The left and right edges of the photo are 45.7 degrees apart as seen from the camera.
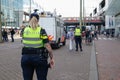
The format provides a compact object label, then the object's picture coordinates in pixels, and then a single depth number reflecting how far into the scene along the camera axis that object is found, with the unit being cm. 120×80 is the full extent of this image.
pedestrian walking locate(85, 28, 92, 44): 1444
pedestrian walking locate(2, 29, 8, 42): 1659
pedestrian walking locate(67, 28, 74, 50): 977
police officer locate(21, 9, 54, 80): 256
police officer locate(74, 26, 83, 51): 937
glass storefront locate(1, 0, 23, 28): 3889
